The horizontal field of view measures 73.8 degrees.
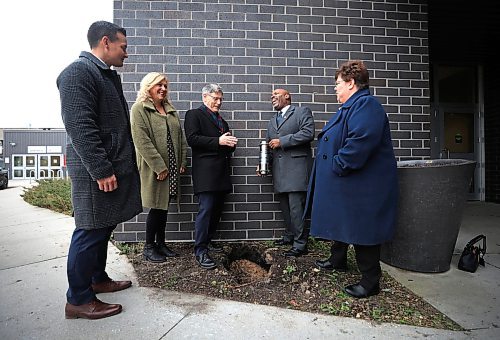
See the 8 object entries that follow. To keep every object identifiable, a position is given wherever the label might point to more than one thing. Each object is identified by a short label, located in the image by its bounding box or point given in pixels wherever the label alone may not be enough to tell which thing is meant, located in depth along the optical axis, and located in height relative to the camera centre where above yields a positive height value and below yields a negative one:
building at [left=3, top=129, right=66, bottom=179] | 40.94 +3.10
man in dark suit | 3.26 +0.18
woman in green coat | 3.12 +0.23
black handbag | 3.06 -0.79
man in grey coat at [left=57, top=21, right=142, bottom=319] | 2.10 +0.12
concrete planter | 2.83 -0.33
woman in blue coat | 2.36 -0.04
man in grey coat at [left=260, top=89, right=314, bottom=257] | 3.48 +0.20
